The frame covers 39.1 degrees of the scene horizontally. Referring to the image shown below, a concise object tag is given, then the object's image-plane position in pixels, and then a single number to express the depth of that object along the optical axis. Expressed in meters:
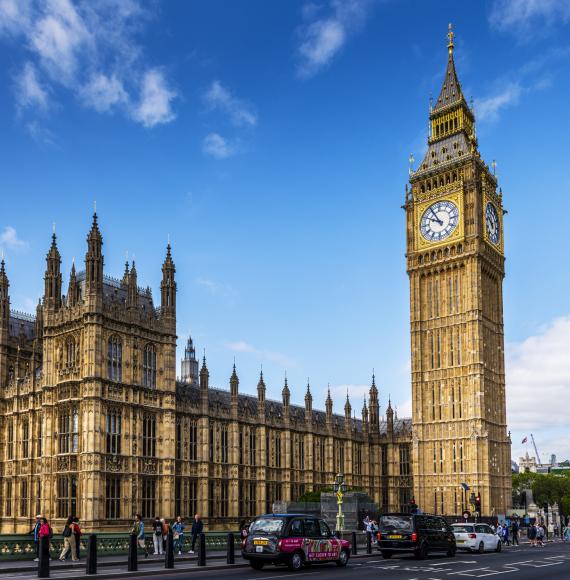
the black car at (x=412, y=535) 35.91
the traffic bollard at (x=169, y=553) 30.02
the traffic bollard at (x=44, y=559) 25.55
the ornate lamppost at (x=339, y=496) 42.77
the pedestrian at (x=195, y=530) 39.28
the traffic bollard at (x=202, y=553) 31.35
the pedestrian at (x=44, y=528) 28.59
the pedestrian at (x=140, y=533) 37.14
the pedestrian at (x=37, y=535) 33.42
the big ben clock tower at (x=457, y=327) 82.50
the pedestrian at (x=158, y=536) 37.96
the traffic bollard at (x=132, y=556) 28.44
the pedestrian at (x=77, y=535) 33.16
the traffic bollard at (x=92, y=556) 26.60
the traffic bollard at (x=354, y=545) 39.06
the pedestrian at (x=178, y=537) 38.81
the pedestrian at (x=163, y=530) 38.82
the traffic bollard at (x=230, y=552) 32.12
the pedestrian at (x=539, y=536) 55.22
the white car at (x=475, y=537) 42.03
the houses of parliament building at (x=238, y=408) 55.56
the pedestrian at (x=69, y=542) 33.28
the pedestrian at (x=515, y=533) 56.72
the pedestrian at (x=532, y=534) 54.42
